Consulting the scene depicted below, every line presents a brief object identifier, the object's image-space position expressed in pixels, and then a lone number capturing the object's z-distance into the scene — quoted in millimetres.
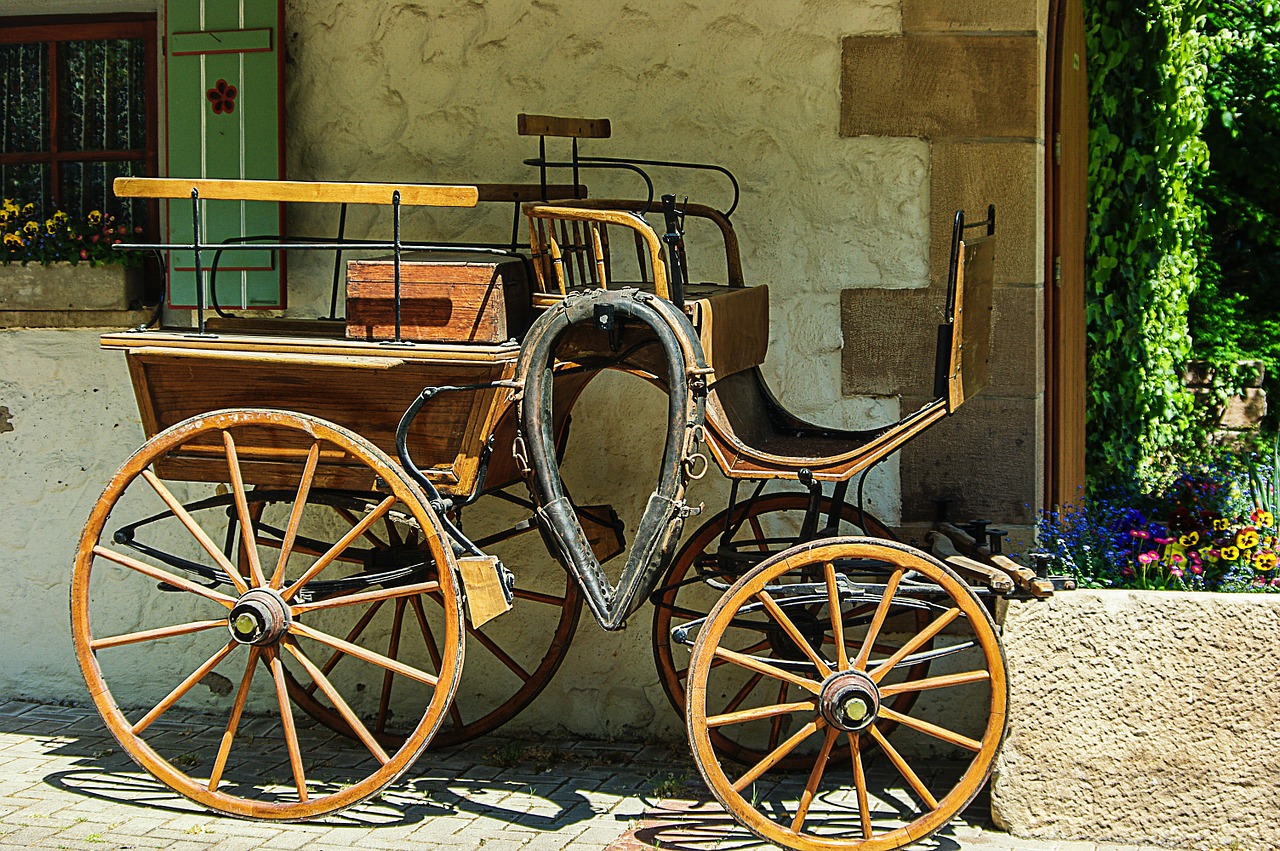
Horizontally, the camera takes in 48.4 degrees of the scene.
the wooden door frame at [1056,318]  5004
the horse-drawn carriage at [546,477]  3682
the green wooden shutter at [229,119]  4934
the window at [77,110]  5320
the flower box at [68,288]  5172
